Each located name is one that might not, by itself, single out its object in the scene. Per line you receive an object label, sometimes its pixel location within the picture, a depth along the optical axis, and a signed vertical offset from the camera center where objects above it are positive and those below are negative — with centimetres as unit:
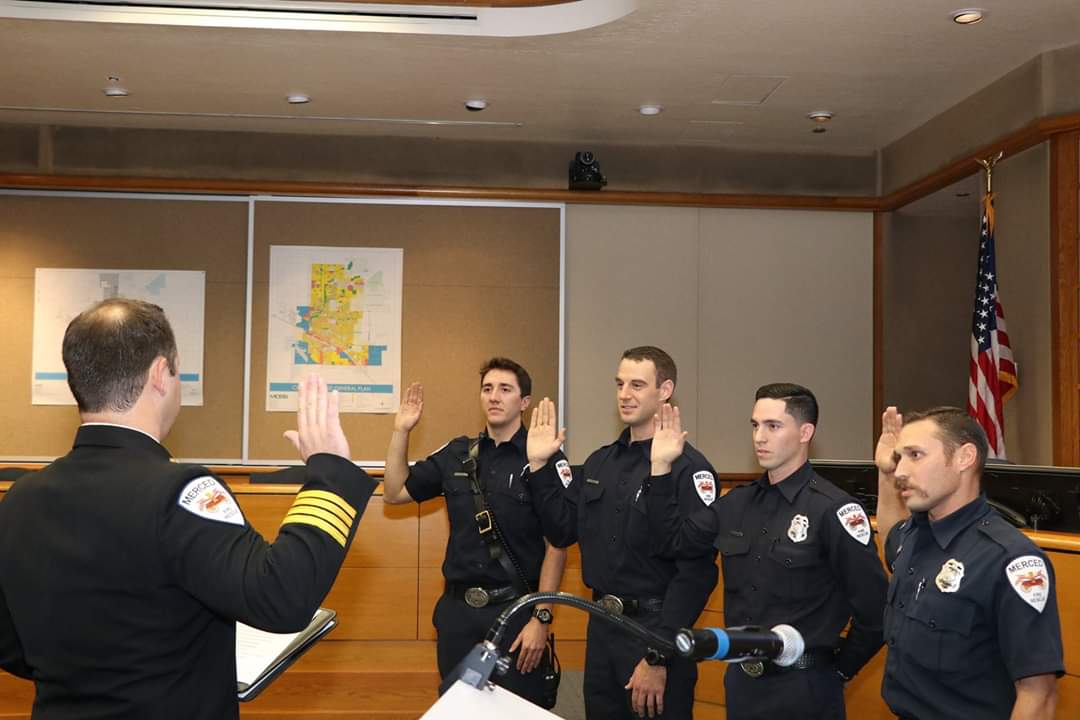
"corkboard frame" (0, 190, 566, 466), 678 +55
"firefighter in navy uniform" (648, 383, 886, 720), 298 -51
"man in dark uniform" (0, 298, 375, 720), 161 -26
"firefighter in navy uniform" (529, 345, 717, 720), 342 -53
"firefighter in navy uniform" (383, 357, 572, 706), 381 -55
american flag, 573 +22
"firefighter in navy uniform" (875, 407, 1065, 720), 236 -48
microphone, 139 -35
